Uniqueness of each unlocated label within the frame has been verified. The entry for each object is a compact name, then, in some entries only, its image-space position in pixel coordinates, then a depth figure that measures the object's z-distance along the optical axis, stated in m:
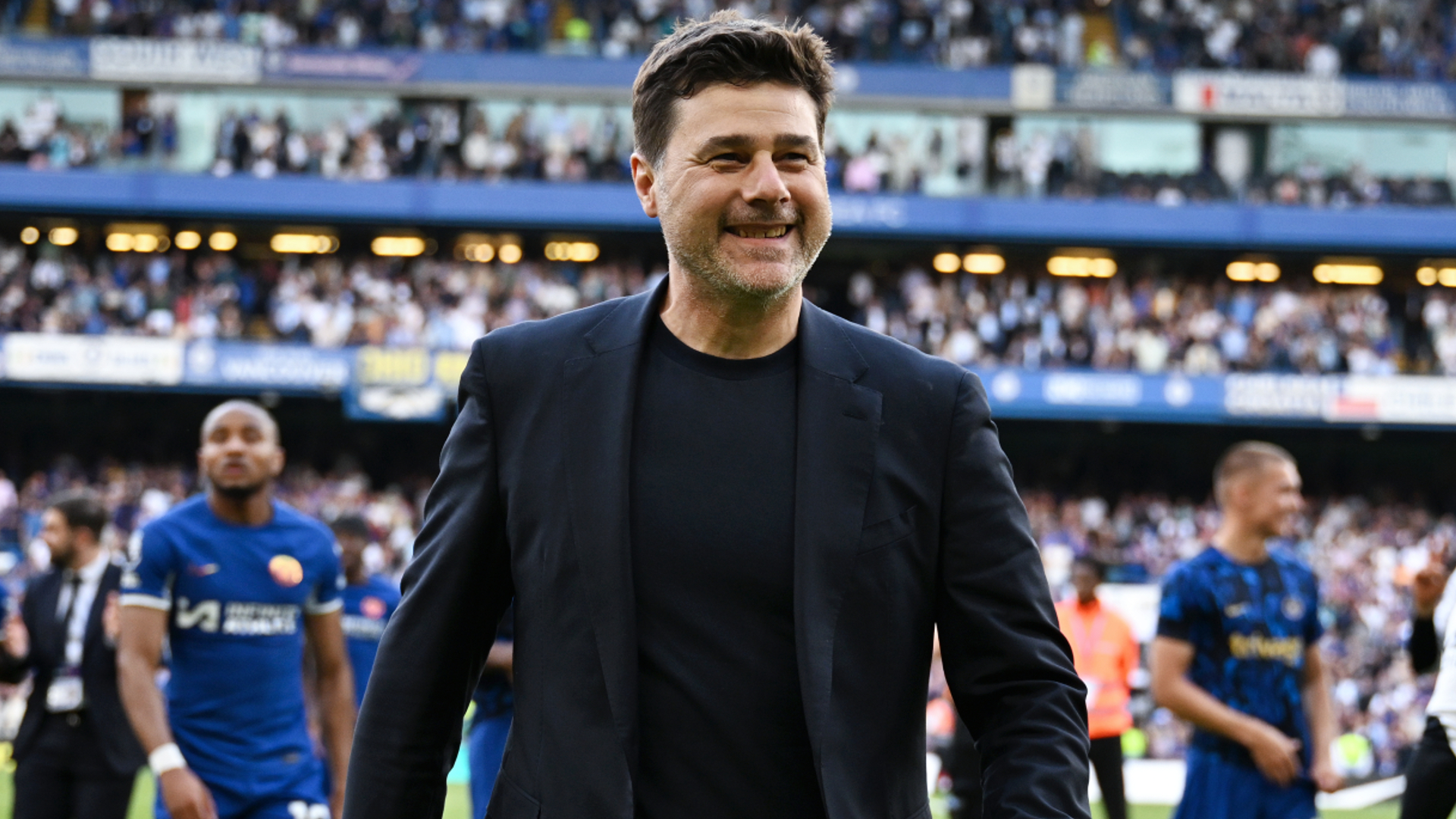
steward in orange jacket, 8.73
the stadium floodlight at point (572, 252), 34.25
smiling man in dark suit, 2.15
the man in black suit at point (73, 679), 6.36
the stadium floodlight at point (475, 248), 34.00
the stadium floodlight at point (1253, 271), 34.44
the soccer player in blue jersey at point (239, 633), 5.12
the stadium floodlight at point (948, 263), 34.59
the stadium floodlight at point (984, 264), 34.53
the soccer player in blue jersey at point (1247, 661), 5.47
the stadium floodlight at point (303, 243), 33.84
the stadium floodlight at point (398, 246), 33.97
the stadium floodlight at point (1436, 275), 34.50
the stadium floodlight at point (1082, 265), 34.47
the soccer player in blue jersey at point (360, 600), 8.42
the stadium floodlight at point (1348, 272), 34.50
